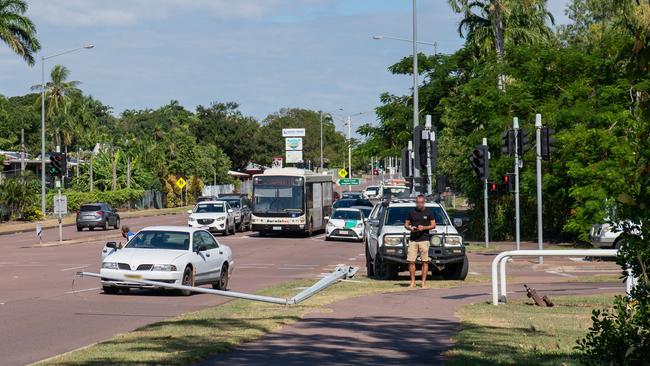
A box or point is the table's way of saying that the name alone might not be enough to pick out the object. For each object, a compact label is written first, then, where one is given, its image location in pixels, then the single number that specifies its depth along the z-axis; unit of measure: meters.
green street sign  106.88
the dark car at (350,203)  61.22
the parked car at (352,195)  68.71
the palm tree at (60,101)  105.12
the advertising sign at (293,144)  135.38
